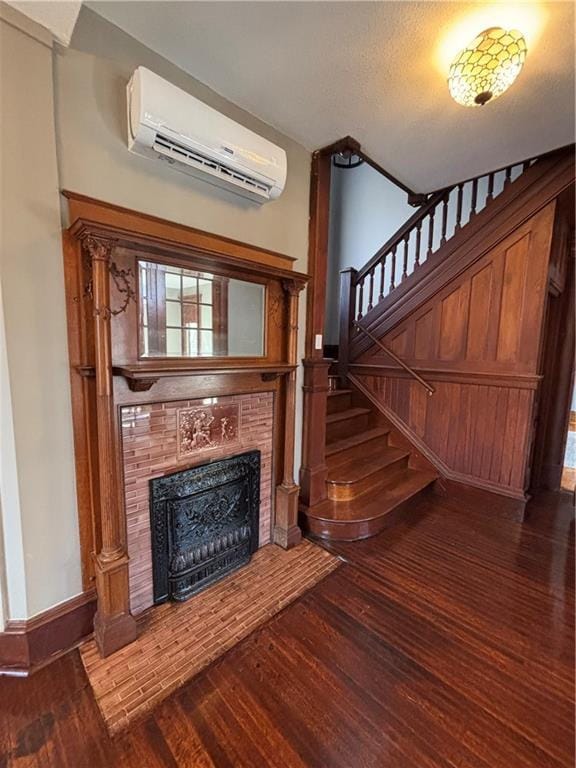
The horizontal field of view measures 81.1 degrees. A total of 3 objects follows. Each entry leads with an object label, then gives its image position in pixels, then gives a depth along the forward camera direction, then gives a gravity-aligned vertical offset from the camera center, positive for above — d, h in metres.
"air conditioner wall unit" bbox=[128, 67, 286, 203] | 1.41 +0.95
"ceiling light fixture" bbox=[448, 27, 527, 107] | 1.44 +1.26
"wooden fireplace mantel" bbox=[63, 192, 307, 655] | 1.41 -0.09
